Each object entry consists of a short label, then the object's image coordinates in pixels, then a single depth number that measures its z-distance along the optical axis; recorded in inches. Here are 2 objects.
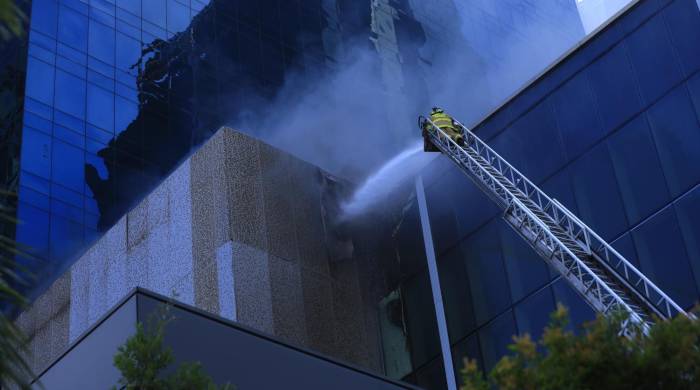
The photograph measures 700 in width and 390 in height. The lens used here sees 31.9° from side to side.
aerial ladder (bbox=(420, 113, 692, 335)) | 684.7
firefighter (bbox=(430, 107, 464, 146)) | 866.8
